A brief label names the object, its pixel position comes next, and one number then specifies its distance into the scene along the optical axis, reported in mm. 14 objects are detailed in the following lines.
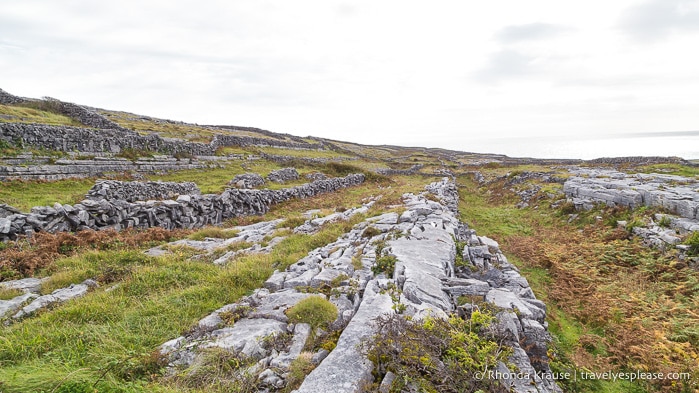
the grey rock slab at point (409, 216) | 13453
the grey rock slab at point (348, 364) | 4207
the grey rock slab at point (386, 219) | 13586
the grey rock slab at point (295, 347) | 4973
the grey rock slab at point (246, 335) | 5258
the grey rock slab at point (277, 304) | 6352
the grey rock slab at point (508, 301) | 6411
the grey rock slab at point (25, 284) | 8094
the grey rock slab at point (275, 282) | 7898
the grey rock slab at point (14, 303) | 6834
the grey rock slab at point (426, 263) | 6621
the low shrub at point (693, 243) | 10219
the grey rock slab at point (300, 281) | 7828
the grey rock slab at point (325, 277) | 7761
